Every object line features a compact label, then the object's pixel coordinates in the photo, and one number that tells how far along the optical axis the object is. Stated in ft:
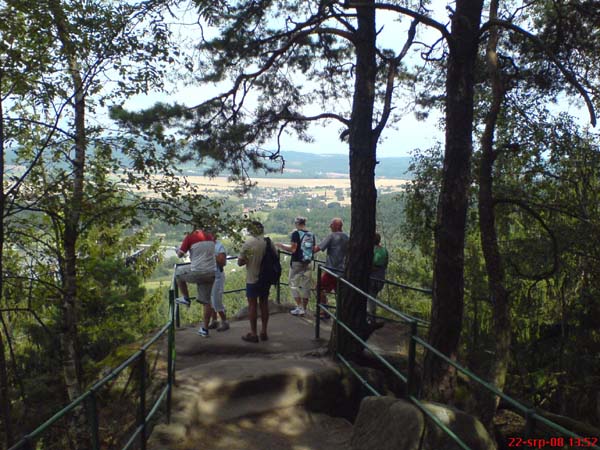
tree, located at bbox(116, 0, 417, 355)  22.31
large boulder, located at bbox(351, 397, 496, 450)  11.53
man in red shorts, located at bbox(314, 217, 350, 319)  27.86
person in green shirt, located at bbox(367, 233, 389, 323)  28.71
